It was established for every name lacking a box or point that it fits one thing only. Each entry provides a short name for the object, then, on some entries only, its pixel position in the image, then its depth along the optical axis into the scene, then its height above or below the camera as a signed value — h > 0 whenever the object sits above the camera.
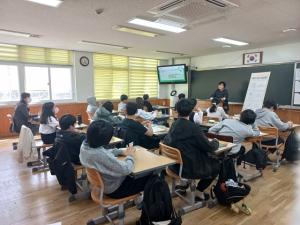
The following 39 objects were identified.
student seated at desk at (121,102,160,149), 3.25 -0.62
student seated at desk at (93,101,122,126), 4.13 -0.49
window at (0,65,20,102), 6.46 +0.10
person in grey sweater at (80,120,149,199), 1.85 -0.62
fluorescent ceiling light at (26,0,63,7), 3.08 +1.19
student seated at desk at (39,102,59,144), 3.92 -0.66
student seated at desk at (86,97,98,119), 6.23 -0.56
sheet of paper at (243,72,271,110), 6.50 -0.08
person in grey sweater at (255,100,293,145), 3.89 -0.58
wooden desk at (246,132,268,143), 3.13 -0.73
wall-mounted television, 8.29 +0.51
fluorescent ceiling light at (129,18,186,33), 4.04 +1.21
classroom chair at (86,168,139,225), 1.89 -1.00
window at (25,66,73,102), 6.95 +0.14
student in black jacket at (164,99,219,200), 2.41 -0.63
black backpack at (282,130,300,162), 4.08 -1.11
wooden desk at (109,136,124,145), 3.02 -0.75
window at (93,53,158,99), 8.23 +0.44
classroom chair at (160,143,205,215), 2.40 -1.02
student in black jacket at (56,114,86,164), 2.70 -0.61
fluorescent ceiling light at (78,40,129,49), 5.99 +1.21
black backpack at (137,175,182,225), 2.01 -1.05
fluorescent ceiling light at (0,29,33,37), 4.71 +1.18
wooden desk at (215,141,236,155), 2.55 -0.71
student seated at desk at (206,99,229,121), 4.91 -0.57
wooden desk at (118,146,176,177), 1.99 -0.73
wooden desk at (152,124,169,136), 3.54 -0.72
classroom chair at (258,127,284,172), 3.64 -0.92
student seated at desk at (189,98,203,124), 4.25 -0.57
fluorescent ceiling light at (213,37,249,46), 5.73 +1.25
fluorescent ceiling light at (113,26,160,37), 4.47 +1.20
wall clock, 7.63 +0.90
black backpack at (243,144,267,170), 3.22 -1.03
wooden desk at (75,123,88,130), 4.17 -0.76
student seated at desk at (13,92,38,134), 4.72 -0.61
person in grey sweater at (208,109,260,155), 3.04 -0.58
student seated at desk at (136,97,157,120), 4.73 -0.62
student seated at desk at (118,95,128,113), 6.51 -0.54
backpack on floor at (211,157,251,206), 2.56 -1.18
